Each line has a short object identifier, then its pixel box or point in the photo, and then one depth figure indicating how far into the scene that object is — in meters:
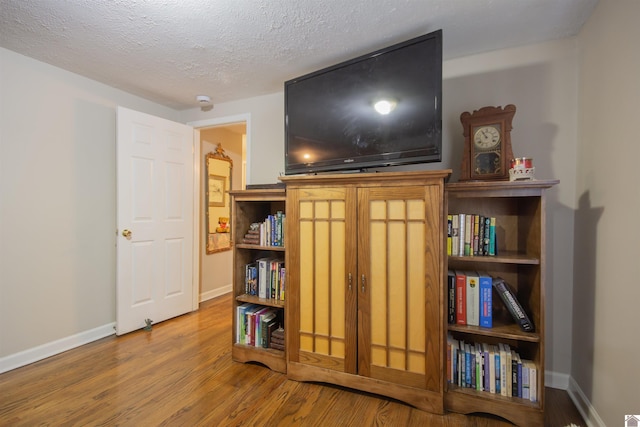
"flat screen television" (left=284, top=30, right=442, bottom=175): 1.71
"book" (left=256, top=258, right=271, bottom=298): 2.25
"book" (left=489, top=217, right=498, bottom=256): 1.70
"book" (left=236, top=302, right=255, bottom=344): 2.25
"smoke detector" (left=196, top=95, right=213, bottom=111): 2.88
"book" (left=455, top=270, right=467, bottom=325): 1.72
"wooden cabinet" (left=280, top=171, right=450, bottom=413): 1.63
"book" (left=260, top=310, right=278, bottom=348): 2.18
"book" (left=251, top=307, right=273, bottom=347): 2.20
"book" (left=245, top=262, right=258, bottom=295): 2.32
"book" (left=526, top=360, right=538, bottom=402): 1.55
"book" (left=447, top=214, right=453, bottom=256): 1.75
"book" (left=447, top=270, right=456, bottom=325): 1.74
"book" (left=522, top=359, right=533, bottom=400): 1.58
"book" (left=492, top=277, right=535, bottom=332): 1.62
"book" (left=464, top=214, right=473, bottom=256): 1.73
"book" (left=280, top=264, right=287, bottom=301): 2.17
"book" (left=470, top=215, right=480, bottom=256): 1.72
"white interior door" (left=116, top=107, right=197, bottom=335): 2.66
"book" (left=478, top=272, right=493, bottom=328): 1.67
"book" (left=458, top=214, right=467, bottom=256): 1.73
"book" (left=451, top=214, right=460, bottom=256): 1.74
